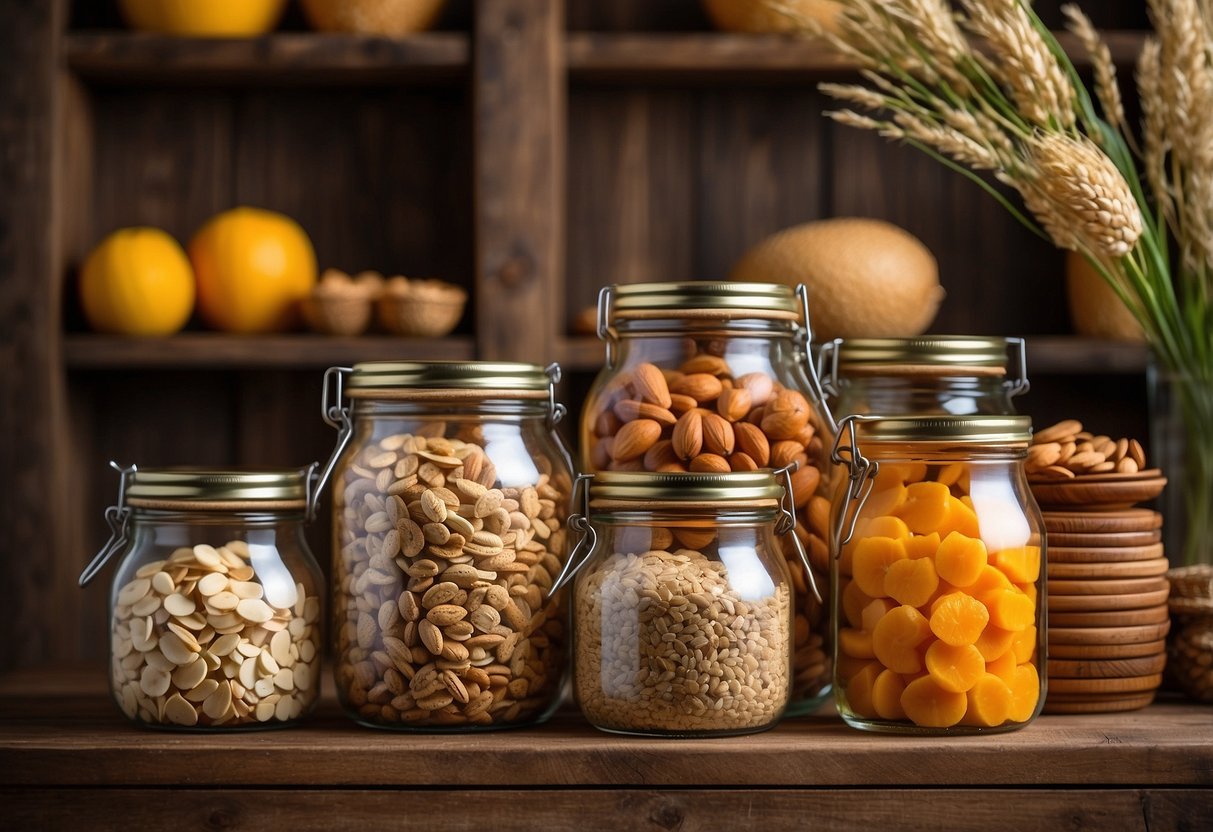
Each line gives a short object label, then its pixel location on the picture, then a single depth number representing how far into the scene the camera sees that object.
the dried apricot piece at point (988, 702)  0.83
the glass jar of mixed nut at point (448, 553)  0.84
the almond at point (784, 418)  0.90
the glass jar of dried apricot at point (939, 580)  0.81
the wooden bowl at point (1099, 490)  0.95
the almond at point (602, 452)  0.91
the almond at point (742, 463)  0.89
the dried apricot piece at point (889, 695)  0.84
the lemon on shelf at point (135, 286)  1.25
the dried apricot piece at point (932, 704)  0.82
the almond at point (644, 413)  0.89
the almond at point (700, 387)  0.89
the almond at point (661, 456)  0.89
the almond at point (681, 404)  0.89
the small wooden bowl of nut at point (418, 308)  1.26
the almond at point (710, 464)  0.88
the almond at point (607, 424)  0.92
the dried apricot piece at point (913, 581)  0.81
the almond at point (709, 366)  0.91
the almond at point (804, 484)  0.92
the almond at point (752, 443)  0.89
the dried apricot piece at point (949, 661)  0.81
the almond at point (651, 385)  0.89
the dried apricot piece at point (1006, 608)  0.82
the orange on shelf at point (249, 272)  1.29
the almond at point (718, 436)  0.88
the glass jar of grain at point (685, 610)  0.80
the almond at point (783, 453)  0.91
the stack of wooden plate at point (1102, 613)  0.94
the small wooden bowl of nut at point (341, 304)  1.26
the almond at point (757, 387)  0.90
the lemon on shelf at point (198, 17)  1.27
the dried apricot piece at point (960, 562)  0.81
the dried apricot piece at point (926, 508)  0.83
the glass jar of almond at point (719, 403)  0.89
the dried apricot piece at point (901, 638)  0.81
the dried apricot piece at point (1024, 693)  0.84
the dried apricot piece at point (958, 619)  0.81
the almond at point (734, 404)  0.89
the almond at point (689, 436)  0.87
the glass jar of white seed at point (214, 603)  0.84
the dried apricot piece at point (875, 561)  0.83
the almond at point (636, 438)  0.88
